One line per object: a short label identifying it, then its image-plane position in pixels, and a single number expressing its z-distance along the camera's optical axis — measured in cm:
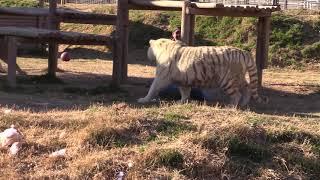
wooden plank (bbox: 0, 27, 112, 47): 1232
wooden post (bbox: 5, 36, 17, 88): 1238
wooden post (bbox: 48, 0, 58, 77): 1498
